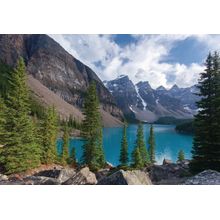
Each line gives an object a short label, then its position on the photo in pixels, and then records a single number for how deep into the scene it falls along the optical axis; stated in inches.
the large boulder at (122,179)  391.8
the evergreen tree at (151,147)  1927.9
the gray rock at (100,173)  789.2
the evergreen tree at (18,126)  673.0
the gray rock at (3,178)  503.0
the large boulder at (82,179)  432.1
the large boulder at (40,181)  428.7
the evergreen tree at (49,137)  1113.6
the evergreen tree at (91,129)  979.9
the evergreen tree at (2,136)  656.1
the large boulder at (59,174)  512.6
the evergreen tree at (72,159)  1243.6
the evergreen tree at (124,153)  1594.5
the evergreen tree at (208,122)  607.2
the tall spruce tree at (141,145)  1662.3
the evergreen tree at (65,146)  1402.8
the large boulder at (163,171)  815.1
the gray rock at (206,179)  415.8
